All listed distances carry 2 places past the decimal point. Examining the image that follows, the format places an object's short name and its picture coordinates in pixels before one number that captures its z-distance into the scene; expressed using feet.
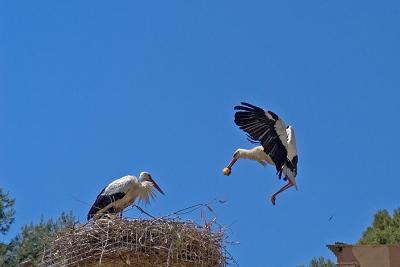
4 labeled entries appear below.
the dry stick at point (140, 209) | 50.88
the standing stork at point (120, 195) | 55.83
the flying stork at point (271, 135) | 61.26
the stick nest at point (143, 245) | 47.91
